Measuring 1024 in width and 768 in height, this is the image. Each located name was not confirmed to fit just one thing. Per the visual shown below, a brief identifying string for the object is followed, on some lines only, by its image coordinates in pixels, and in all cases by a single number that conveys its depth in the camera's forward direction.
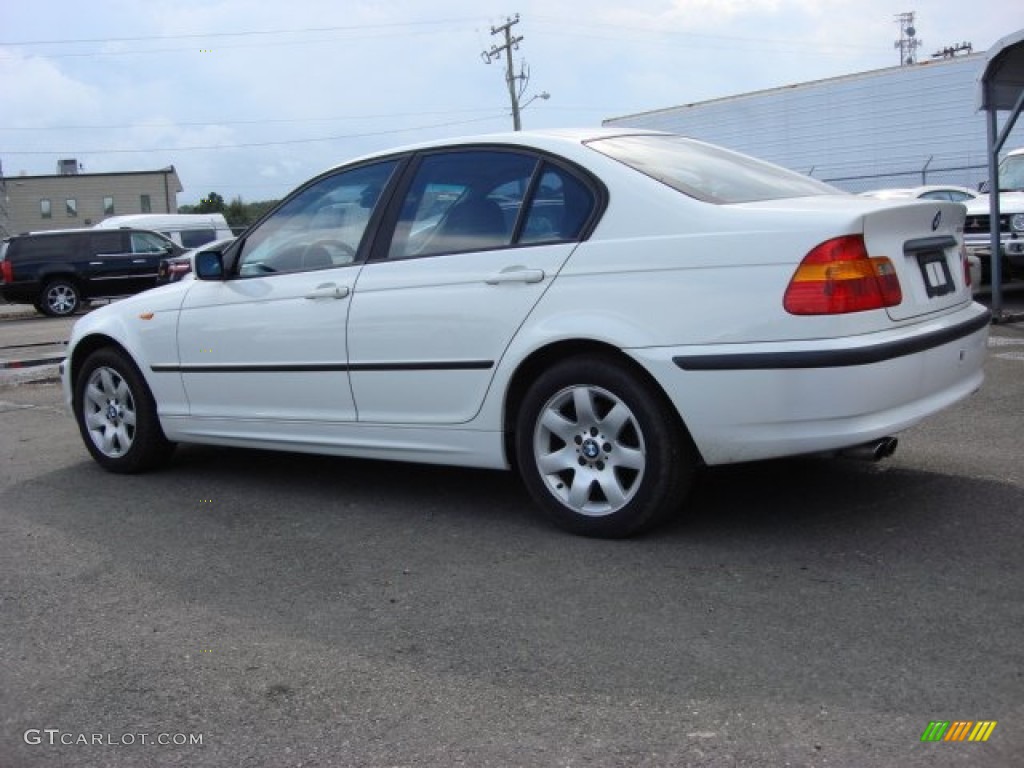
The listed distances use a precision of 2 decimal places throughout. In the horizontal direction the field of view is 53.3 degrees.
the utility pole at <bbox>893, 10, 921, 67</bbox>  78.50
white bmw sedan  3.59
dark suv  20.80
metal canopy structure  10.03
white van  25.59
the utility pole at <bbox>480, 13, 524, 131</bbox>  49.25
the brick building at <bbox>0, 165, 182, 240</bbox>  64.88
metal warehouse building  28.56
